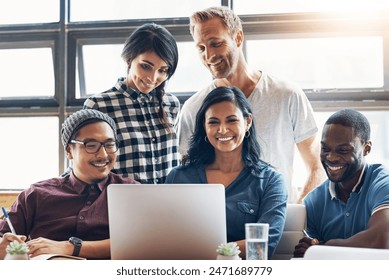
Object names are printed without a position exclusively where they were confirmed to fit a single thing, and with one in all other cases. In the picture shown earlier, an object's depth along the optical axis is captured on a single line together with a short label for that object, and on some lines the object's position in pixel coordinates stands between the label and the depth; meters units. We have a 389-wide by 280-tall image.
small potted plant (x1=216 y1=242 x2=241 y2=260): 1.84
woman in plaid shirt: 2.80
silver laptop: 1.95
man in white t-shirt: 3.02
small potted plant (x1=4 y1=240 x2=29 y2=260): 1.93
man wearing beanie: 2.51
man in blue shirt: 2.41
